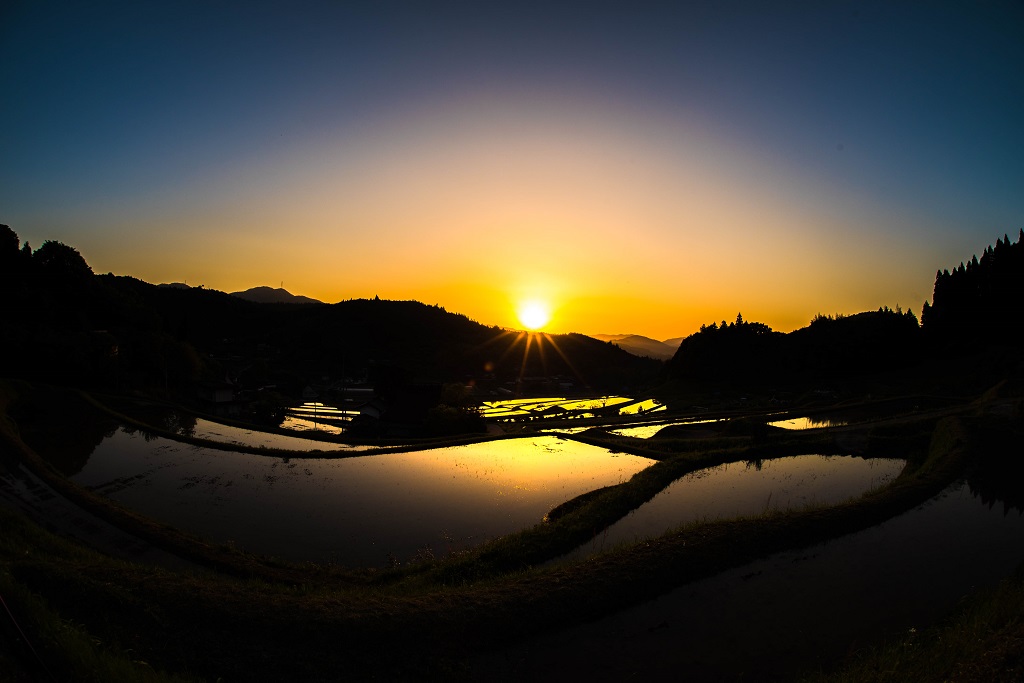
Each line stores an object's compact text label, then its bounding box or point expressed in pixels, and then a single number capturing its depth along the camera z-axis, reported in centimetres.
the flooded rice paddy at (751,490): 1681
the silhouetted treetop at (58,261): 5606
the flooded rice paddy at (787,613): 877
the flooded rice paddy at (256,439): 3148
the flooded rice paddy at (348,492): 1593
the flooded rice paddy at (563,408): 5684
